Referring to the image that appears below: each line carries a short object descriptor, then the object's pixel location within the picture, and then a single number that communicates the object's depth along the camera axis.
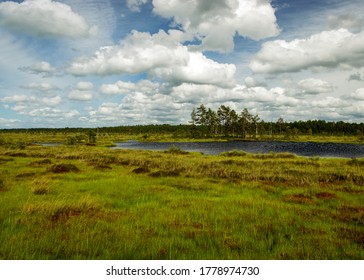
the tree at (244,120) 152.25
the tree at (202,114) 157.25
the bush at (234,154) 56.00
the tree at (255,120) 158.81
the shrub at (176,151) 60.06
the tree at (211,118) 156.62
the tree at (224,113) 157.88
